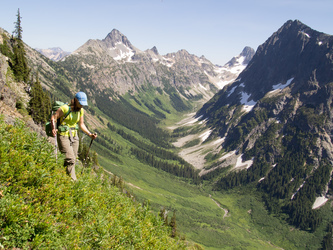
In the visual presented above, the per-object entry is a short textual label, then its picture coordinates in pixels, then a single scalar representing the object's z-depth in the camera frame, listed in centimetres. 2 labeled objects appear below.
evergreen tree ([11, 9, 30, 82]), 6209
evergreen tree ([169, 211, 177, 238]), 6178
